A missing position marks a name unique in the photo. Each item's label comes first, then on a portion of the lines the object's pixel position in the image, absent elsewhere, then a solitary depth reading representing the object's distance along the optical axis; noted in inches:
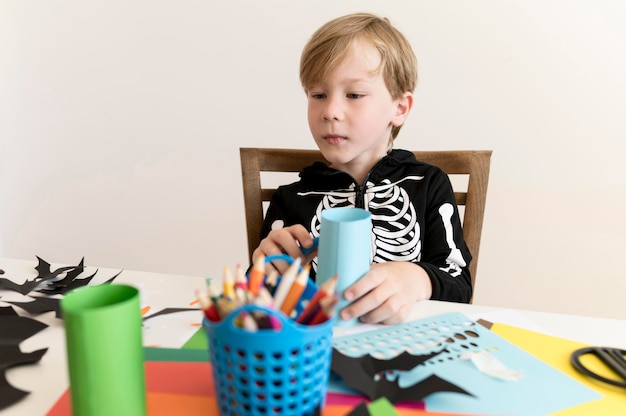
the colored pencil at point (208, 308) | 17.1
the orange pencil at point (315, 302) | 17.3
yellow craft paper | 20.3
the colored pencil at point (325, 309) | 16.6
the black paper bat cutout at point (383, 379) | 20.7
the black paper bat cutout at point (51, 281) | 31.9
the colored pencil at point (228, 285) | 17.5
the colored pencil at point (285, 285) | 18.5
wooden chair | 42.1
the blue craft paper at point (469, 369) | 20.6
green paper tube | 16.4
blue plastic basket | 16.4
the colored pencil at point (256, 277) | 18.4
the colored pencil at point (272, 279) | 18.6
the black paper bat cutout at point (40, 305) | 28.7
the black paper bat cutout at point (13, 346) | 21.0
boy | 39.3
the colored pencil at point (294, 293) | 18.5
